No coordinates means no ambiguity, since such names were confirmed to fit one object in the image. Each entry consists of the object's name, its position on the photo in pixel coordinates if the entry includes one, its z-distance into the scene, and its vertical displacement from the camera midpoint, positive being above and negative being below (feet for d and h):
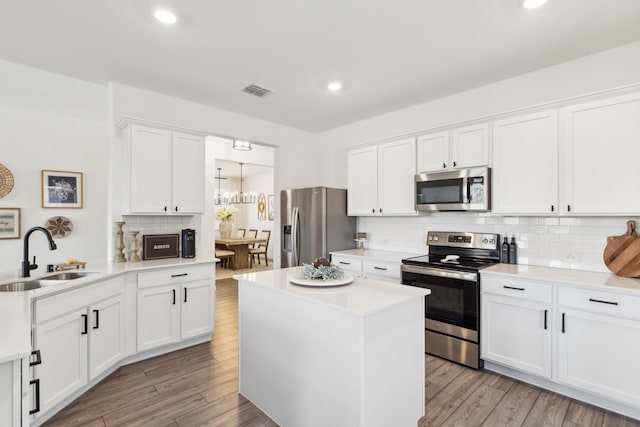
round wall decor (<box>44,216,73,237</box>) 14.67 -0.46
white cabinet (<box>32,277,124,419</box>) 6.97 -2.97
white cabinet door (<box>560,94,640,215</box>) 7.96 +1.48
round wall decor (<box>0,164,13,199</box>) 13.48 +1.46
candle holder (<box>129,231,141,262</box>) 11.18 -1.09
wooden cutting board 8.14 -1.01
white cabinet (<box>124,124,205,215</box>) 10.57 +1.50
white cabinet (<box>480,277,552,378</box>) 8.36 -2.97
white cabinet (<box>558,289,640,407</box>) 7.20 -3.00
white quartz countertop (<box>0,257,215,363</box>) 3.67 -1.52
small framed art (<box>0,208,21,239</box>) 13.56 -0.30
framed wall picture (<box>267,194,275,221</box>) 31.81 +0.79
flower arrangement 28.55 +0.11
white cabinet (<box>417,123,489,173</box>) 10.56 +2.27
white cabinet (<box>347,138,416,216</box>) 12.60 +1.48
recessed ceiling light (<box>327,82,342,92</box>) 11.02 +4.43
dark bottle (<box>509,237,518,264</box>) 10.43 -1.24
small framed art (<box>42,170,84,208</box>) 14.57 +1.22
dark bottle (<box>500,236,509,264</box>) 10.55 -1.25
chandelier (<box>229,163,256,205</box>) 31.78 +1.76
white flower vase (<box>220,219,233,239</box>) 29.27 -1.15
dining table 26.27 -2.81
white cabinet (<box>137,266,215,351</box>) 10.14 -2.95
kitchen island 5.55 -2.62
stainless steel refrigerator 13.83 -0.42
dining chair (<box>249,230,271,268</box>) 28.21 -3.05
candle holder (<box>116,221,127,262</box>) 10.84 -0.95
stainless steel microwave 10.45 +0.84
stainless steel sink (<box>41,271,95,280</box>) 8.48 -1.60
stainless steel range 9.59 -2.31
